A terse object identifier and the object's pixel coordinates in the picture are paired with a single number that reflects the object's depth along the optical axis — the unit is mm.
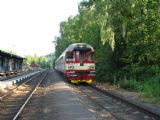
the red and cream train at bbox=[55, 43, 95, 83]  32750
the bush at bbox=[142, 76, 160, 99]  20438
